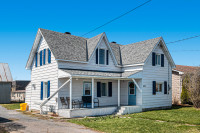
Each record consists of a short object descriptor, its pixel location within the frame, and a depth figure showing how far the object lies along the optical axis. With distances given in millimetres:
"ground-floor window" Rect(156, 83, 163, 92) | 20625
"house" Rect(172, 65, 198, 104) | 24888
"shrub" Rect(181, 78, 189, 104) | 23177
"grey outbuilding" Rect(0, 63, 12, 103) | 30562
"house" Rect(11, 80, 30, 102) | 55019
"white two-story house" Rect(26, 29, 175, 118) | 17141
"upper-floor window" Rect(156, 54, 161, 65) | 20767
